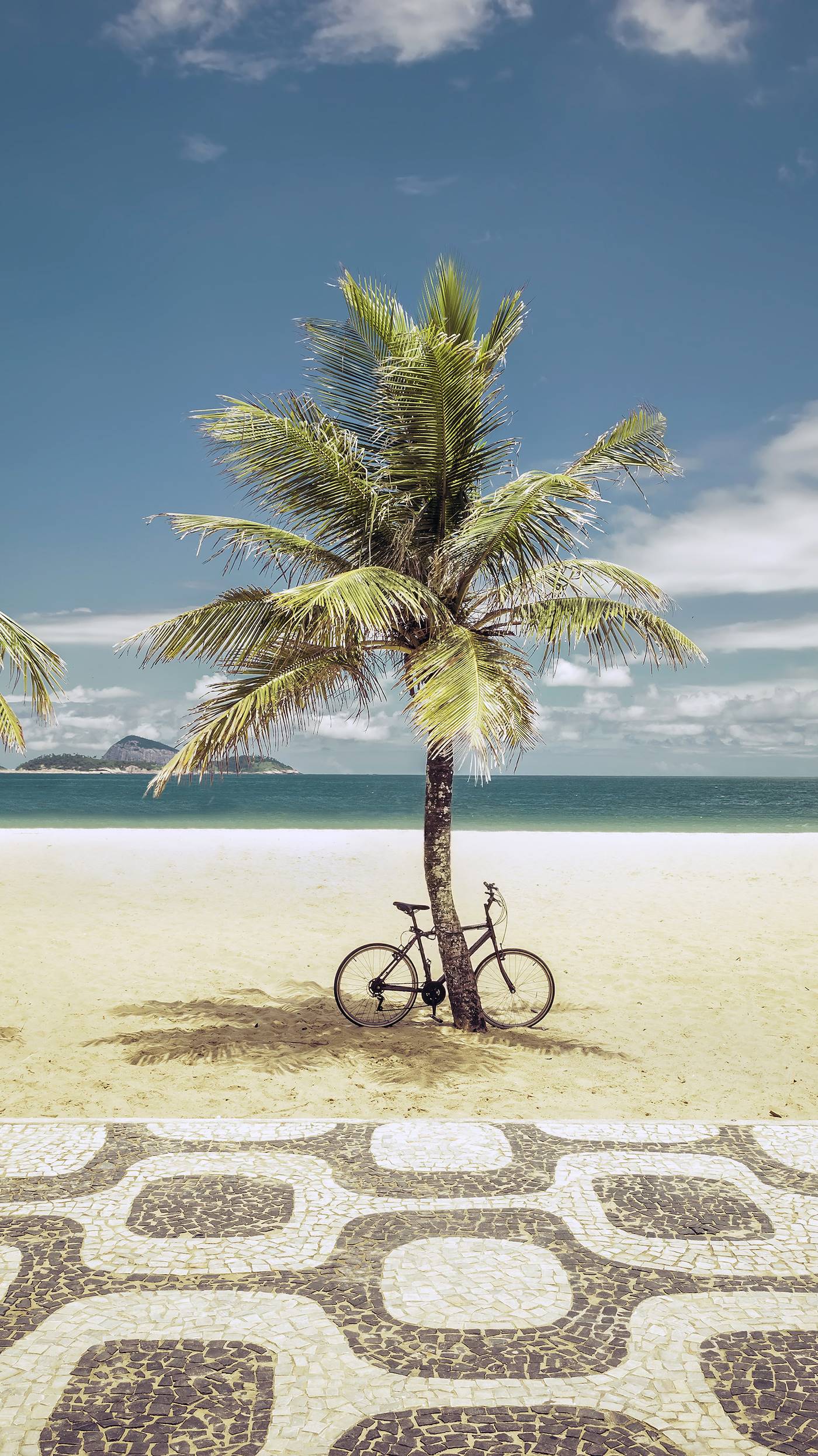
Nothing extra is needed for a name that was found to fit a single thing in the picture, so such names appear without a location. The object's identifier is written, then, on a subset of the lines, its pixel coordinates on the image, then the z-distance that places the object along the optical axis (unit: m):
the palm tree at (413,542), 7.19
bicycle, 8.00
